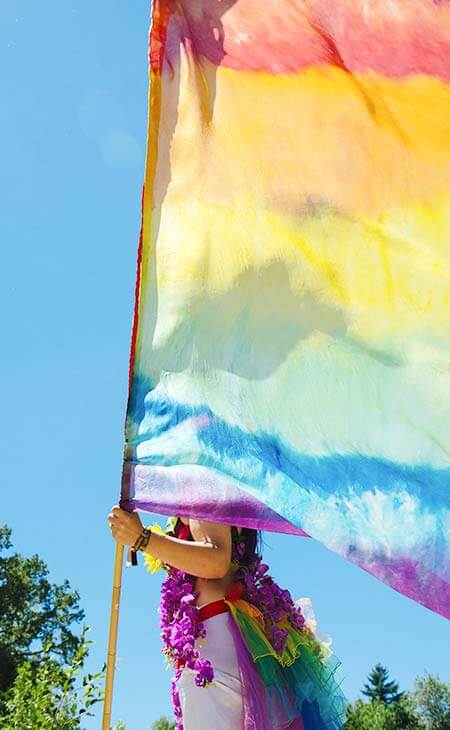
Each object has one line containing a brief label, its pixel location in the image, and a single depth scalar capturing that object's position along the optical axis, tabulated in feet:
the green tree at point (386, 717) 129.18
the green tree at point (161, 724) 142.59
